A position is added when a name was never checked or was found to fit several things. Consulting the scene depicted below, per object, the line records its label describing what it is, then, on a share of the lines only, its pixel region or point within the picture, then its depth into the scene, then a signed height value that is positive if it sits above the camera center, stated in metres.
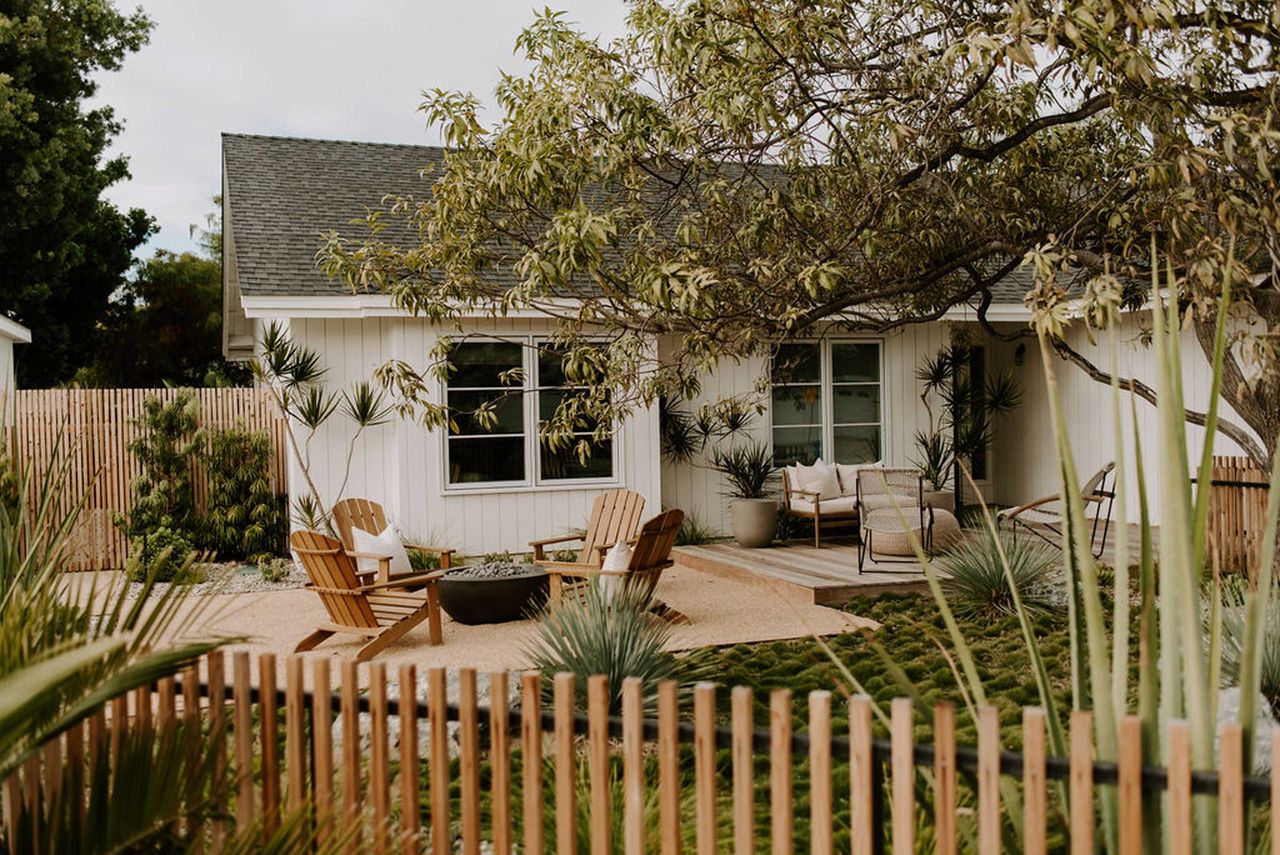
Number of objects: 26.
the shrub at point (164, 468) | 12.15 +0.03
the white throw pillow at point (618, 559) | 8.56 -0.70
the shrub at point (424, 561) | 11.49 -0.93
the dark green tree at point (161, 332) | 27.52 +3.33
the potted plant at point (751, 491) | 12.74 -0.32
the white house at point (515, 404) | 12.30 +0.87
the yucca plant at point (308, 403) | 11.80 +0.69
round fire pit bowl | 8.52 -0.93
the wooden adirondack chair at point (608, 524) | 9.59 -0.49
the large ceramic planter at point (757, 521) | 12.73 -0.64
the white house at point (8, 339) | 15.88 +1.95
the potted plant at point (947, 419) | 14.48 +0.54
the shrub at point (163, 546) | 11.62 -0.77
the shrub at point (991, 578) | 8.41 -0.86
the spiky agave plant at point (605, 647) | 5.70 -0.91
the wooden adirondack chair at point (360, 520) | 9.77 -0.45
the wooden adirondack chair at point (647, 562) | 8.19 -0.71
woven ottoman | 10.06 -0.65
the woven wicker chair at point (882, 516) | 10.04 -0.48
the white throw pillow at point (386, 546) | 9.33 -0.63
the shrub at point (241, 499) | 12.30 -0.31
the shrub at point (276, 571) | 11.56 -1.02
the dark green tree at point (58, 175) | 20.84 +5.73
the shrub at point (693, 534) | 13.41 -0.81
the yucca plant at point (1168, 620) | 2.17 -0.31
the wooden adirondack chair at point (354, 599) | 7.61 -0.90
